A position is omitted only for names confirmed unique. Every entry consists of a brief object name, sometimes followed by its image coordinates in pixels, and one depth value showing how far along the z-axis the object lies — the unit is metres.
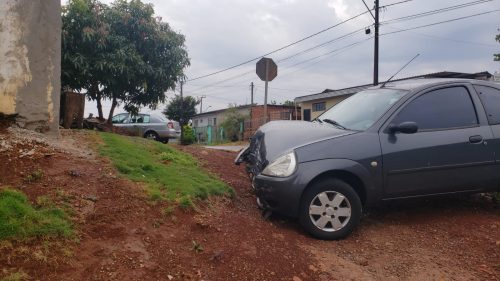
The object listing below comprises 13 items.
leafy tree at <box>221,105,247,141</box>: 33.50
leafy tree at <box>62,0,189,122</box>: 9.28
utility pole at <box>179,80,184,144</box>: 43.03
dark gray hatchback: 4.50
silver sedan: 17.98
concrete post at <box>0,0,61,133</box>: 5.01
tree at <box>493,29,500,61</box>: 16.06
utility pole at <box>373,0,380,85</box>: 19.72
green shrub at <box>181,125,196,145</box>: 20.55
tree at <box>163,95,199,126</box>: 43.19
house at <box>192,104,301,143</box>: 31.74
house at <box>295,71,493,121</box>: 26.73
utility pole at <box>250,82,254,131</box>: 31.35
